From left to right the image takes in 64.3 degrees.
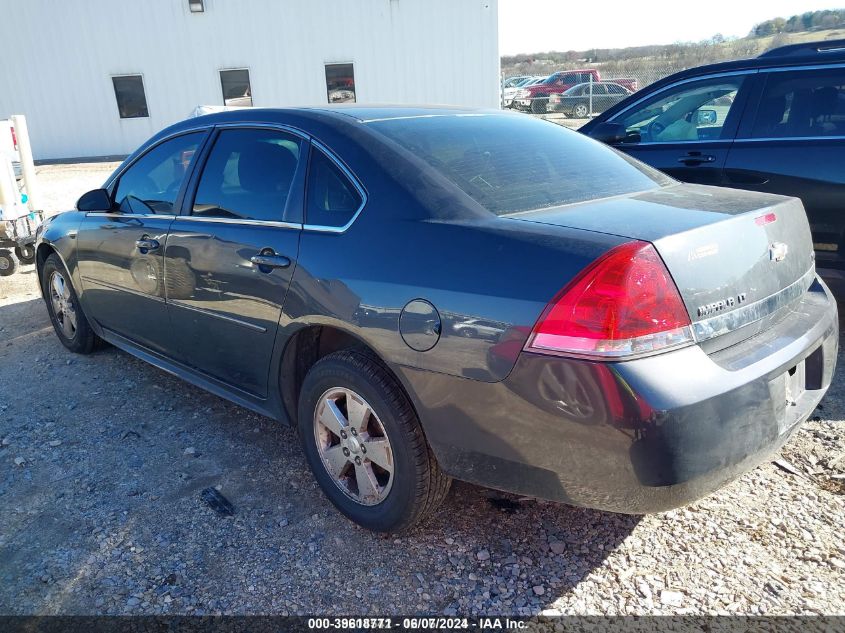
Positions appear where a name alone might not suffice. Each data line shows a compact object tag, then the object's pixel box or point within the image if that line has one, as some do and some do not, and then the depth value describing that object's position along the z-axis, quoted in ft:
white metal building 61.62
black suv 13.69
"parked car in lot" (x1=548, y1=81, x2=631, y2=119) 70.95
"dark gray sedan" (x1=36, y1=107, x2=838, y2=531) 6.33
